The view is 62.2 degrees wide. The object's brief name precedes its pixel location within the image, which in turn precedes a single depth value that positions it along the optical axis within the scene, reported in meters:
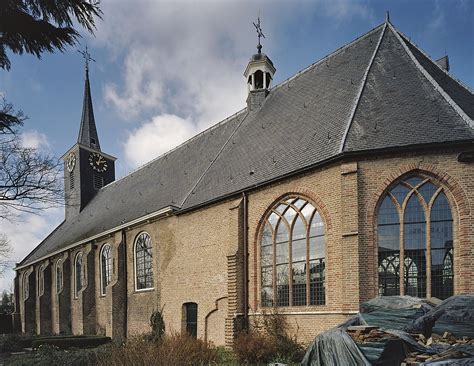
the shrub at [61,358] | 10.84
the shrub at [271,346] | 11.25
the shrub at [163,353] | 8.16
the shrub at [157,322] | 17.94
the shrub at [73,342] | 19.88
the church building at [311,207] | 11.45
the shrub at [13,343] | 21.50
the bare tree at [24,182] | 13.45
